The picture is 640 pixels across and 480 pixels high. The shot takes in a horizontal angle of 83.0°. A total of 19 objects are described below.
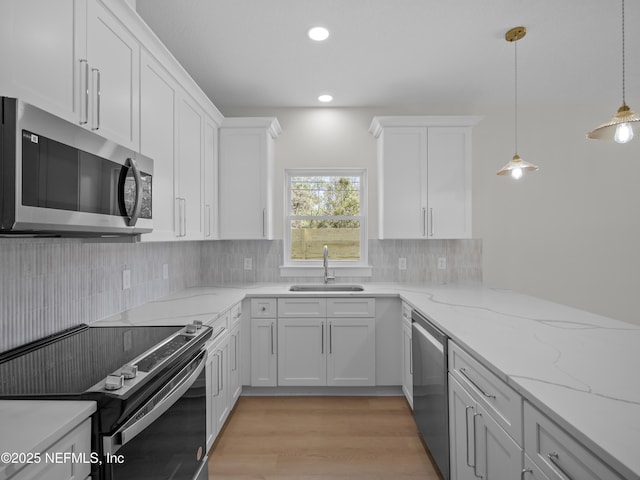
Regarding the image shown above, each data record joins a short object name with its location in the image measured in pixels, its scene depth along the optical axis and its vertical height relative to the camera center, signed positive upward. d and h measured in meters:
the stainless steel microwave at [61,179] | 0.93 +0.22
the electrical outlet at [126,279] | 2.25 -0.19
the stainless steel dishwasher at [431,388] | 1.88 -0.82
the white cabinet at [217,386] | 2.12 -0.87
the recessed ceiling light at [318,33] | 2.28 +1.38
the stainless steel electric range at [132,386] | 1.06 -0.43
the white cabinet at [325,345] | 2.98 -0.80
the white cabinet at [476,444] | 1.25 -0.78
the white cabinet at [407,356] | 2.70 -0.83
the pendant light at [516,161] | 2.30 +0.59
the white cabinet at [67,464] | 0.82 -0.52
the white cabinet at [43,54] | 1.05 +0.62
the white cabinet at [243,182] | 3.32 +0.61
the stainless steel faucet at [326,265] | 3.48 -0.16
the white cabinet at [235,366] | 2.63 -0.88
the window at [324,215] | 3.71 +0.34
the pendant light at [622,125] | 1.68 +0.59
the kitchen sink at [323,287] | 3.43 -0.37
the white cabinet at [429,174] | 3.28 +0.67
